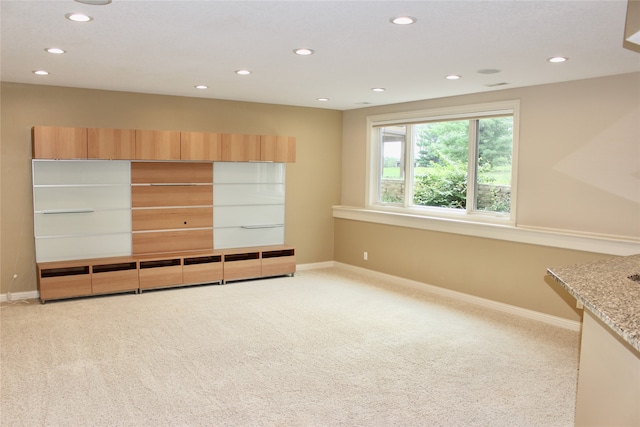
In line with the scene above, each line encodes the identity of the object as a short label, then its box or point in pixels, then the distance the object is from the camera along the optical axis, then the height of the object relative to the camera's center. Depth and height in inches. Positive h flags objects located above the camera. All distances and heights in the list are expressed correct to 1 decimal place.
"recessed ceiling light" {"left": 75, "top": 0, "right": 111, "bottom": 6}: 107.6 +37.4
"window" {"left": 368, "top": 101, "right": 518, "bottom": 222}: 224.2 +10.4
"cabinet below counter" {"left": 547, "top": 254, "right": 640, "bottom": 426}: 75.3 -26.8
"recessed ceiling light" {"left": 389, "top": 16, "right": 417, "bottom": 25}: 116.3 +37.5
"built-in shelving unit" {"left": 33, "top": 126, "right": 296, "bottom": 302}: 223.5 -14.2
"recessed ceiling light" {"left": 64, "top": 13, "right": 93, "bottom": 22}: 117.7 +37.8
